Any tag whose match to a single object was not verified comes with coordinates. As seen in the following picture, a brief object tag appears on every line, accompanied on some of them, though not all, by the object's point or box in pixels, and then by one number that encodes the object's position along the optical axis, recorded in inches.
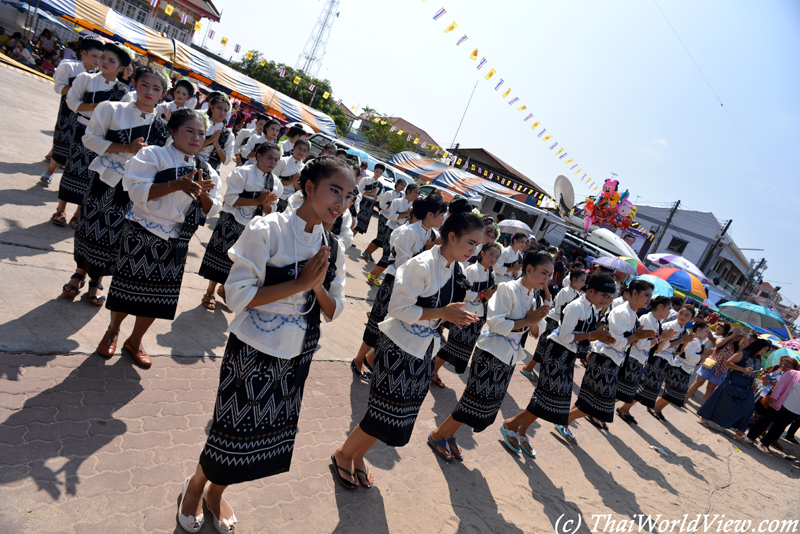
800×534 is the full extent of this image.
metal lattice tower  2038.5
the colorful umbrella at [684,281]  487.2
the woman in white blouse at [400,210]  326.0
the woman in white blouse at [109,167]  141.3
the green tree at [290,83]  1672.0
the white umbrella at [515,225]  537.6
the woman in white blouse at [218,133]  207.2
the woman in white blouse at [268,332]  82.1
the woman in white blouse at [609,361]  189.6
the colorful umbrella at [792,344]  339.6
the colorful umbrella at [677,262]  597.3
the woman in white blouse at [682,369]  295.0
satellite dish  859.4
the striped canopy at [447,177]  909.8
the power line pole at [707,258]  1111.5
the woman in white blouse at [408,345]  117.3
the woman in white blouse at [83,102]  180.2
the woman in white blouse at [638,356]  214.8
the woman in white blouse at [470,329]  195.3
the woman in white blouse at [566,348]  170.2
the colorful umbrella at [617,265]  486.6
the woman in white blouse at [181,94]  239.8
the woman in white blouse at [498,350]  149.4
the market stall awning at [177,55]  509.7
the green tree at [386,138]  1640.0
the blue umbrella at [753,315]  406.0
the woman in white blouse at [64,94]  197.0
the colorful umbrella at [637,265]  542.6
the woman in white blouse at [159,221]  118.6
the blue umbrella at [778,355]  315.9
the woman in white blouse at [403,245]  189.2
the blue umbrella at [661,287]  379.6
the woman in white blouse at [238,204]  177.5
